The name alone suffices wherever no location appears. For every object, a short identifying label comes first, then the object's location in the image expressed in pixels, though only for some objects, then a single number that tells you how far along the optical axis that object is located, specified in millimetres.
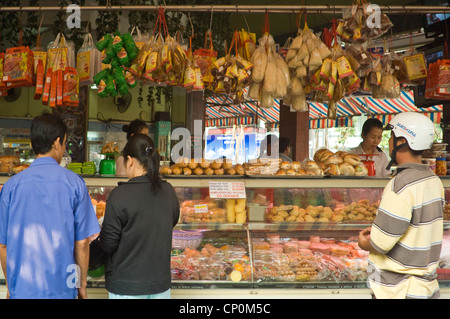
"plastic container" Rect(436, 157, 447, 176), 3445
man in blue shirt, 2232
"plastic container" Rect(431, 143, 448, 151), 3552
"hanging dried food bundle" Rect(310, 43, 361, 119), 3494
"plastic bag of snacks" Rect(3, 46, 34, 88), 3639
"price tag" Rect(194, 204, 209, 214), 3416
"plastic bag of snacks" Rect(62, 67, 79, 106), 3682
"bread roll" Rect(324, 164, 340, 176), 3455
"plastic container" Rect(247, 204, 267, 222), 3424
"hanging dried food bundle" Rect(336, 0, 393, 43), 3475
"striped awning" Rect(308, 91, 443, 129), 9508
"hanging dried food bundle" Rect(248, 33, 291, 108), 3516
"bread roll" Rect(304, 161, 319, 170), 3518
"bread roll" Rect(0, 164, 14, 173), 3488
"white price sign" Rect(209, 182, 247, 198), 3316
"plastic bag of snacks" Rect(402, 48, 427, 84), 3795
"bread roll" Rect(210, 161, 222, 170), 3420
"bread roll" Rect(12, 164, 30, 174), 3430
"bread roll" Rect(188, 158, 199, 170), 3416
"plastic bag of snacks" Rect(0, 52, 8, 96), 3787
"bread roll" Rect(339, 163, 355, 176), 3516
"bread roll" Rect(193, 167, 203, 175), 3375
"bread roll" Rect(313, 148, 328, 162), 3982
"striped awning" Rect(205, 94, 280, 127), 12052
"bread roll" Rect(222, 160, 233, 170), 3420
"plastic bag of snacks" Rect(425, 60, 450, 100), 3676
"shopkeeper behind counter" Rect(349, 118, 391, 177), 4742
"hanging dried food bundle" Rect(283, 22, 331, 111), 3531
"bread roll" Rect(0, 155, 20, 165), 3531
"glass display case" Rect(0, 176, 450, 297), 3209
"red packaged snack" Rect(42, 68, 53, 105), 3699
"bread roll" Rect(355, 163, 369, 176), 3518
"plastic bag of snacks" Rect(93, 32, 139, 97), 3490
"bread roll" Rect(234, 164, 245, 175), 3387
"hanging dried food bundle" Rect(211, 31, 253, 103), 3600
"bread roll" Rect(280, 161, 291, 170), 3520
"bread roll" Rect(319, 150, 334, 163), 3774
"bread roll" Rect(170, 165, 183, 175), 3388
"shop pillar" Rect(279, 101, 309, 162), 7672
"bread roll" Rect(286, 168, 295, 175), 3408
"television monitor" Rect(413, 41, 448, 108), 4352
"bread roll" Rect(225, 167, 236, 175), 3383
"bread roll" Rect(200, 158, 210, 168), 3438
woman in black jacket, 2408
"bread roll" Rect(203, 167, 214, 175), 3381
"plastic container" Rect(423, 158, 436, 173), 3422
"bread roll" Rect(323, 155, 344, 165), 3658
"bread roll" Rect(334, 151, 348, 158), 3784
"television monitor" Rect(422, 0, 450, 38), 4324
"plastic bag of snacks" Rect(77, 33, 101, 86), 3779
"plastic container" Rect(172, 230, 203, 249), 3541
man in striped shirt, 2242
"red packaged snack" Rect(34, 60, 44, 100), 3721
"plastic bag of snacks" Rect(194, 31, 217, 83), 3887
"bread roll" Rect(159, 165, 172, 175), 3395
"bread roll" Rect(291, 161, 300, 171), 3515
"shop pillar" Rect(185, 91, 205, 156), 7406
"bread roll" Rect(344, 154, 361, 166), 3611
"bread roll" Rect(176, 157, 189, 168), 3463
